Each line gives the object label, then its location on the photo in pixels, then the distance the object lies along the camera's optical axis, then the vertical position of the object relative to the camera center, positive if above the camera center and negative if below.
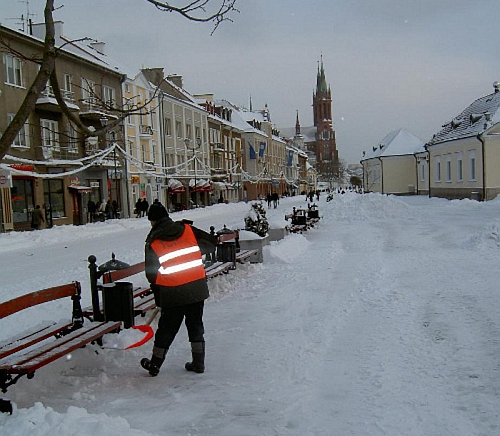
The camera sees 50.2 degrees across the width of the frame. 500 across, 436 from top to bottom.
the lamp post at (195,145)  52.17 +4.45
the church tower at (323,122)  166.00 +19.50
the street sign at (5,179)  21.34 +0.74
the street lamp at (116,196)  38.08 -0.24
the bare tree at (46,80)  4.77 +1.10
